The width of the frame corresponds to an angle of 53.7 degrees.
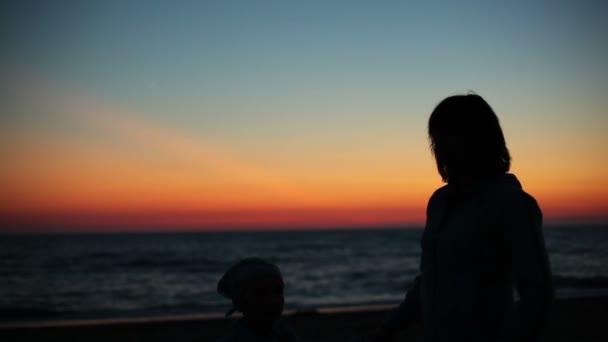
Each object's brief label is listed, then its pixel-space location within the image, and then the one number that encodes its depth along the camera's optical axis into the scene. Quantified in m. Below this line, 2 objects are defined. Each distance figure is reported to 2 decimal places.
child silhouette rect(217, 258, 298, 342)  2.70
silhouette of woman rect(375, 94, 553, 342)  1.75
